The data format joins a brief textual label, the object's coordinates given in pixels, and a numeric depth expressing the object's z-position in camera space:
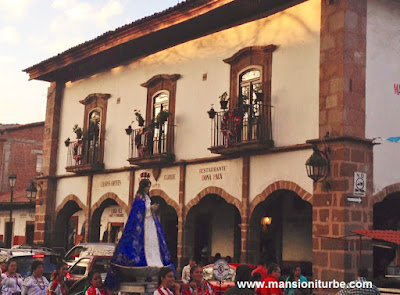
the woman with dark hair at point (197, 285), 8.75
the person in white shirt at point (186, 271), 15.10
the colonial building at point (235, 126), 16.22
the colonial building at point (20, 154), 41.69
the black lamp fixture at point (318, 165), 15.83
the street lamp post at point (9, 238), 35.35
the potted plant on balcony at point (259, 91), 17.97
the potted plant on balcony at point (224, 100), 19.06
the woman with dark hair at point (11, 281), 12.44
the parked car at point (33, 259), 15.09
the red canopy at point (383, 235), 12.26
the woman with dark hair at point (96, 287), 8.95
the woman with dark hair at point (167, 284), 7.94
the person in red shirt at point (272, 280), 10.66
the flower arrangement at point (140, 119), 22.19
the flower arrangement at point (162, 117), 21.24
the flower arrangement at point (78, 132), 24.78
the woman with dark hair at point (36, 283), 10.66
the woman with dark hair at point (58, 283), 10.26
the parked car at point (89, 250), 15.54
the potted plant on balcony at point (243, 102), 18.30
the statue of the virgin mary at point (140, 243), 8.55
